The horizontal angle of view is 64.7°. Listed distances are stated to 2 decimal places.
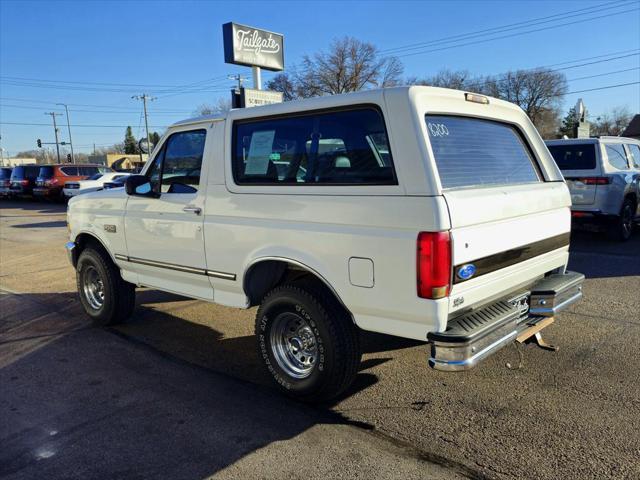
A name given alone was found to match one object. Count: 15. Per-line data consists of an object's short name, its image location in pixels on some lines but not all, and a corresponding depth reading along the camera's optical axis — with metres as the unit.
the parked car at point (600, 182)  9.16
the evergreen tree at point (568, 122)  80.66
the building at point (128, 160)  69.46
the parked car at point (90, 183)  21.23
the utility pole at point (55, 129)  82.24
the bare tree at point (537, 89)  73.81
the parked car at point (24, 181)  26.80
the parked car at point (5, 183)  28.03
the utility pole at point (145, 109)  66.88
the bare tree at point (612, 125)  82.81
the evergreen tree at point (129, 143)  104.99
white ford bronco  3.03
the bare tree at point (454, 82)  59.82
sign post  12.45
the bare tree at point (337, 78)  55.22
